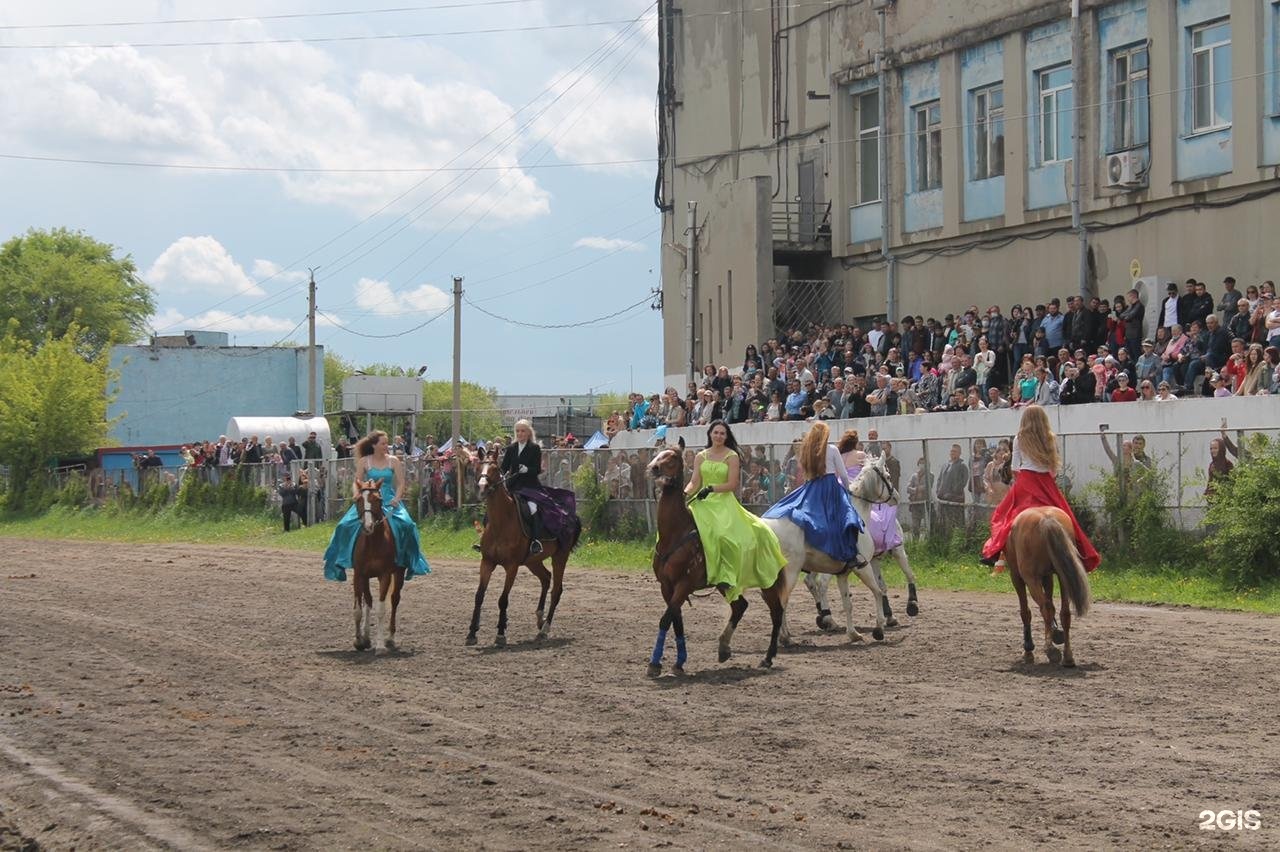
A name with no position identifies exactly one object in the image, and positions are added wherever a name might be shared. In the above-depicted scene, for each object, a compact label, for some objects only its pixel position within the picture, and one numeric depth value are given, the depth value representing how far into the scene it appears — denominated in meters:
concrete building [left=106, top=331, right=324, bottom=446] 84.62
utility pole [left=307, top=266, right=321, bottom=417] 66.50
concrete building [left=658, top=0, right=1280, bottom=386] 28.42
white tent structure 57.62
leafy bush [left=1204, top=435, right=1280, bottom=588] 19.61
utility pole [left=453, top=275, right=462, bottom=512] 46.16
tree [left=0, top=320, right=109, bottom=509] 57.62
